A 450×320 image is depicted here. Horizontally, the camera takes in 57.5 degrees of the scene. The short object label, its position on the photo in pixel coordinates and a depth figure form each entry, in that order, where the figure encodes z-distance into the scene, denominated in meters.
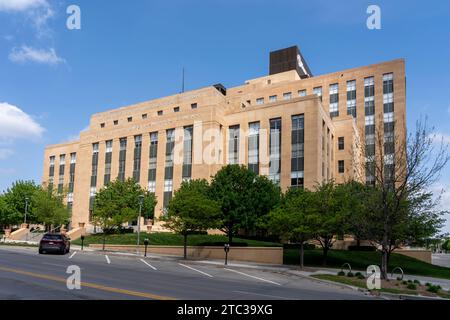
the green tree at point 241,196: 37.88
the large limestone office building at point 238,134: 52.31
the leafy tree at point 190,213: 30.72
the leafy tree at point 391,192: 20.30
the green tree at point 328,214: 26.22
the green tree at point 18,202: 61.03
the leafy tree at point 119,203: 42.59
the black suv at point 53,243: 28.55
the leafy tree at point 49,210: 50.38
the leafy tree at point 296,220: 25.92
